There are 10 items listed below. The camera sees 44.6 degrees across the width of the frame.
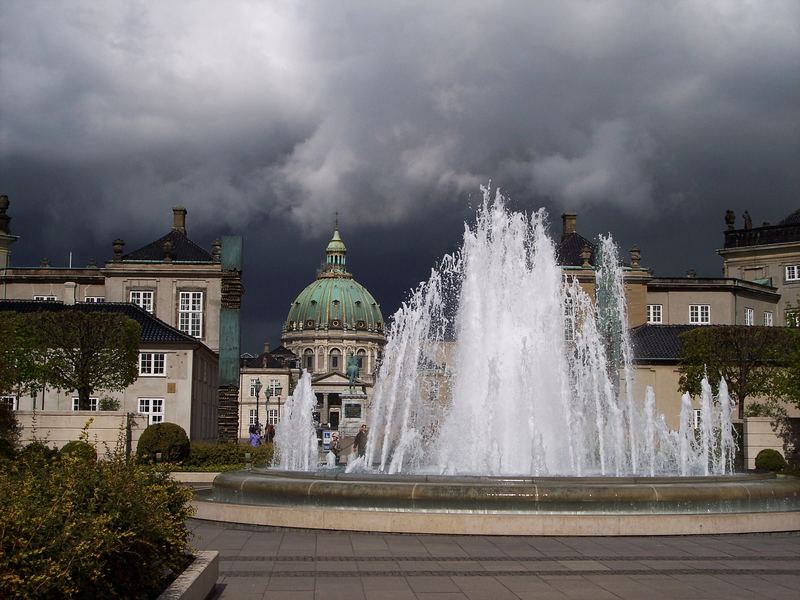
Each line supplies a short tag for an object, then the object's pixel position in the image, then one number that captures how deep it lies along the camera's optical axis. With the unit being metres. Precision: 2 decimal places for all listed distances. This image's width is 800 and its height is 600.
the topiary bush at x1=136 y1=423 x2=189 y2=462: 32.31
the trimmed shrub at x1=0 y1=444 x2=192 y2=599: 7.02
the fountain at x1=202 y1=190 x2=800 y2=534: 15.75
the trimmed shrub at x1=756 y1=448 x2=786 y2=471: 29.91
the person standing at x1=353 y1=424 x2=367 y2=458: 32.75
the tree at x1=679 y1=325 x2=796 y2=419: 46.53
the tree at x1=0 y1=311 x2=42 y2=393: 34.97
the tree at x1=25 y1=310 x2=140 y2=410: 43.31
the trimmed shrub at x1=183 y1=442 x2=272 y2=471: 32.72
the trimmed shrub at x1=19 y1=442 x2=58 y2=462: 23.75
